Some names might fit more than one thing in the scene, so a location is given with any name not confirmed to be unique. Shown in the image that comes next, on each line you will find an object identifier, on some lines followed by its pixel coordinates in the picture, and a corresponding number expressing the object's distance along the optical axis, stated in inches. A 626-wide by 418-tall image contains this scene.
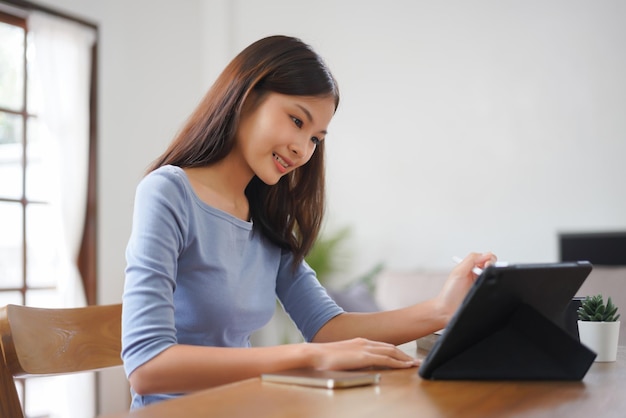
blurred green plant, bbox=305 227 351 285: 193.6
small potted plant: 49.4
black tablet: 37.7
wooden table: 30.0
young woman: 50.7
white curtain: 165.6
